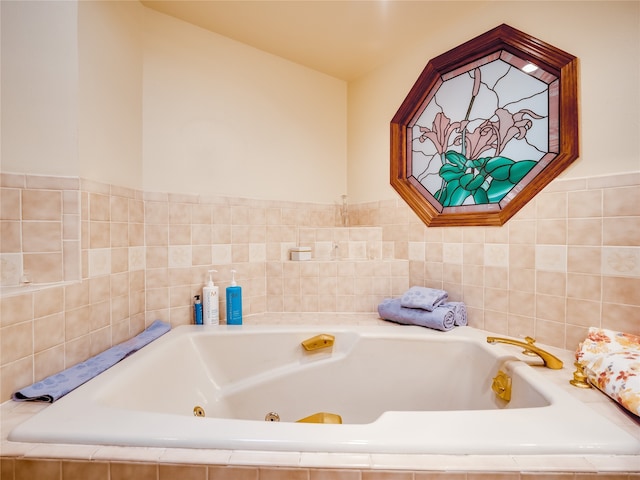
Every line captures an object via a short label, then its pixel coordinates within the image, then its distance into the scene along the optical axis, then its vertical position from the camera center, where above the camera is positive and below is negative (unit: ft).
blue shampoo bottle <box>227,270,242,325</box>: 5.30 -1.26
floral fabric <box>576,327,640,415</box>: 2.66 -1.33
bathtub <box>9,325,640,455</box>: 2.21 -1.63
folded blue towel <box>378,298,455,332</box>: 4.78 -1.36
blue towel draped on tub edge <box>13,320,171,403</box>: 2.85 -1.54
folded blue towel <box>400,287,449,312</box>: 4.99 -1.09
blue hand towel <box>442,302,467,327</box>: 4.94 -1.30
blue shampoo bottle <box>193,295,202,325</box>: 5.26 -1.35
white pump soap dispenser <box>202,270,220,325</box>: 5.22 -1.22
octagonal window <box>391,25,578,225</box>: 4.25 +1.83
